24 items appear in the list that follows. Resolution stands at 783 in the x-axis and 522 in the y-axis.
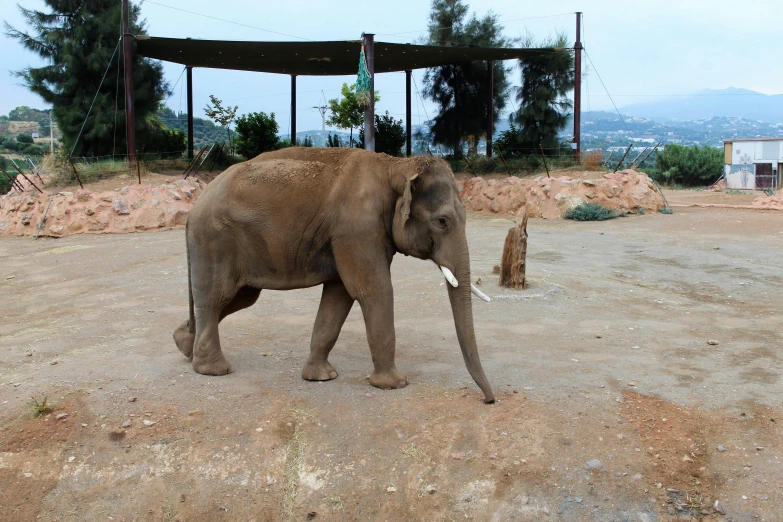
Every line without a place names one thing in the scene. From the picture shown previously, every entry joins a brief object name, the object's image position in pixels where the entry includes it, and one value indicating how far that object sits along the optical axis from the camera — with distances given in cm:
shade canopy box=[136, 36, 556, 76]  2138
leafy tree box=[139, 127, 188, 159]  2595
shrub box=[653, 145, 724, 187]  4722
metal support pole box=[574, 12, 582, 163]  2510
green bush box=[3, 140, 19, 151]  5528
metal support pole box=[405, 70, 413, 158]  2978
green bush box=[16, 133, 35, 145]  5874
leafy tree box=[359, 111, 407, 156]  3123
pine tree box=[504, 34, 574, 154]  2850
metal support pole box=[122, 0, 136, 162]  2128
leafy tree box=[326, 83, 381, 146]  3244
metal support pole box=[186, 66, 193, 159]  2638
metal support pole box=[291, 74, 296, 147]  2917
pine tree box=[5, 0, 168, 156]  2325
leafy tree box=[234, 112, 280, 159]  2844
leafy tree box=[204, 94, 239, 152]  2944
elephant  597
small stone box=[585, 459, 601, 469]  518
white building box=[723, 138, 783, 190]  4222
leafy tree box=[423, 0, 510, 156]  3019
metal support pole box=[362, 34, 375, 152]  2092
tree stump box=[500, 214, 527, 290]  1101
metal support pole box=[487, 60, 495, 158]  2741
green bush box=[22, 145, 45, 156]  5022
